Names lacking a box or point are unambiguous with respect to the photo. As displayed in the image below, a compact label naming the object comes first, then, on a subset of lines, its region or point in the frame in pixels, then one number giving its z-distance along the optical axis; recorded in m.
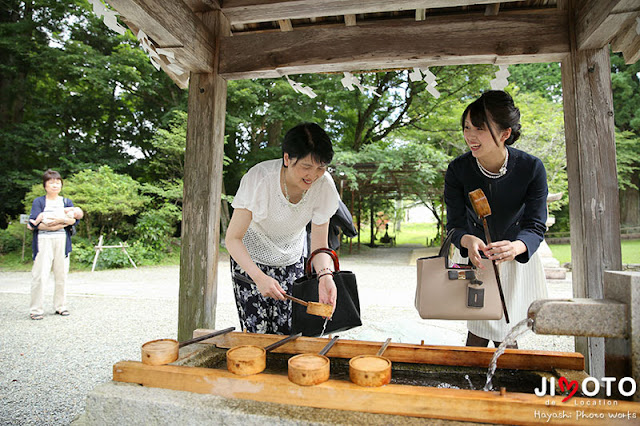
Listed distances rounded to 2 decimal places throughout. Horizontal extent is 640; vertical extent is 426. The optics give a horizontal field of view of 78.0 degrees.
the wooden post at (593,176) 2.38
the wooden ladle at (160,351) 1.49
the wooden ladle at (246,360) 1.36
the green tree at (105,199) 10.73
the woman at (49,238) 5.00
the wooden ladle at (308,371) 1.27
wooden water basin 1.15
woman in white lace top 2.02
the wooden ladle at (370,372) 1.25
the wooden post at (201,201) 2.79
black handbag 2.01
